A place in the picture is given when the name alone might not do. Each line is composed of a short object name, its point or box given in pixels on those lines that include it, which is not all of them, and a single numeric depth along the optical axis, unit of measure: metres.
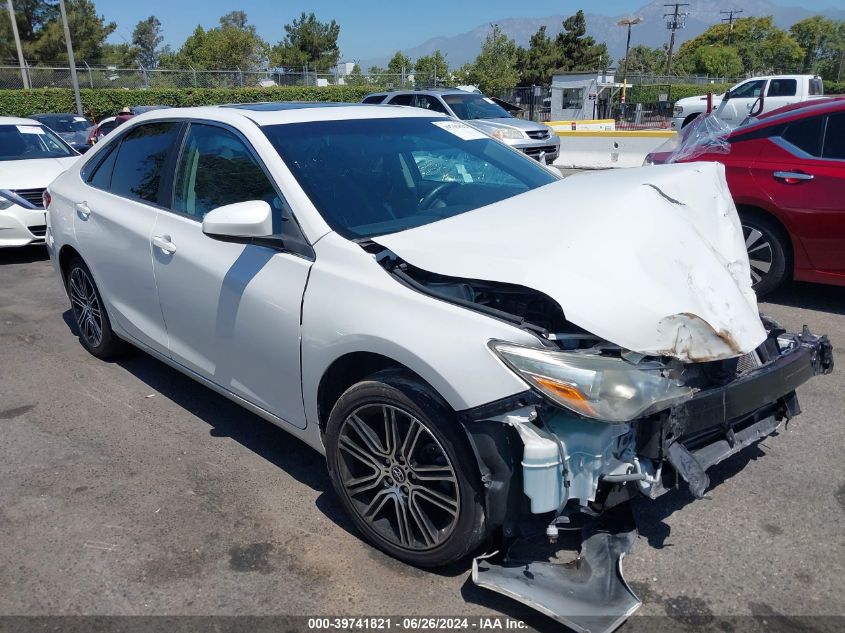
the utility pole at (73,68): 23.28
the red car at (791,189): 5.41
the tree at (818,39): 89.31
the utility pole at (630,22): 46.05
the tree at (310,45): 63.38
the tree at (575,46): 59.72
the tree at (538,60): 58.35
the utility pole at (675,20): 64.88
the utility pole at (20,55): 30.72
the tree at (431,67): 41.66
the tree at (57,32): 47.19
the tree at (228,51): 60.25
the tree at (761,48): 84.06
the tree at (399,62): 55.25
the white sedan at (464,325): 2.42
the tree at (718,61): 73.68
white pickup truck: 21.17
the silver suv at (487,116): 14.89
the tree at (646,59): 90.82
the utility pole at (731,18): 82.45
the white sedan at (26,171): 8.20
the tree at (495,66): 43.81
